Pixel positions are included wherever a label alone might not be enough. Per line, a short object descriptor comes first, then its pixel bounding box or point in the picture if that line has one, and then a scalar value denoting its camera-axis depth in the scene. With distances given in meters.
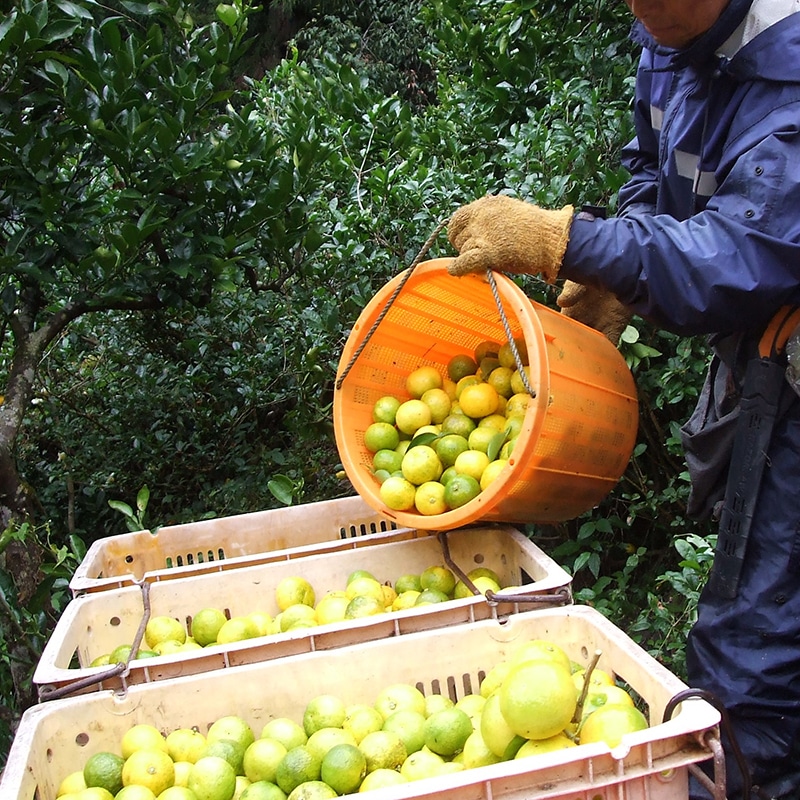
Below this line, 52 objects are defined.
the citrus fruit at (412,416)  2.39
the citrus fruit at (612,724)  1.33
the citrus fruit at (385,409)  2.45
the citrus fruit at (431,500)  2.13
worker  1.56
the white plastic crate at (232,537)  2.41
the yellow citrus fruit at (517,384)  2.21
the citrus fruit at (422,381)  2.49
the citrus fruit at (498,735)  1.40
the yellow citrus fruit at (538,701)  1.33
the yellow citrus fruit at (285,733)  1.64
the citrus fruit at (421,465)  2.22
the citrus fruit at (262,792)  1.50
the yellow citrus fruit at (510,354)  2.31
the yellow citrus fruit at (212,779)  1.53
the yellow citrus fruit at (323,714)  1.65
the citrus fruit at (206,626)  2.08
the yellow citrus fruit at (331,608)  2.04
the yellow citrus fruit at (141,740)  1.62
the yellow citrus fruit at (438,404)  2.43
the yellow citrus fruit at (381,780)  1.47
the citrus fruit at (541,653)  1.59
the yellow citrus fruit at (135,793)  1.50
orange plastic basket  1.91
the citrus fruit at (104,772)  1.56
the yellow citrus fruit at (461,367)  2.49
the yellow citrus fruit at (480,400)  2.31
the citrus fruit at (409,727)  1.60
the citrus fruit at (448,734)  1.57
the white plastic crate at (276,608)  1.75
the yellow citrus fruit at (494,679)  1.66
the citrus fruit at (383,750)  1.56
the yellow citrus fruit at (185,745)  1.63
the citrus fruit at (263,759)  1.59
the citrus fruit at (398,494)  2.18
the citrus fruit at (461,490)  2.09
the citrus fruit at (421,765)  1.49
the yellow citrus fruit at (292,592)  2.19
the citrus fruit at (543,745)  1.34
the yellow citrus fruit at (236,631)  2.01
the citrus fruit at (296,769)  1.54
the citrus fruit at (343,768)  1.51
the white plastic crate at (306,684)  1.53
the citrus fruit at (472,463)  2.16
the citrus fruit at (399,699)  1.68
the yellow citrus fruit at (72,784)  1.58
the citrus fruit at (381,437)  2.39
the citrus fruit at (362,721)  1.62
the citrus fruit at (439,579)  2.12
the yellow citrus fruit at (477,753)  1.46
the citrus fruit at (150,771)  1.55
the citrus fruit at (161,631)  2.06
